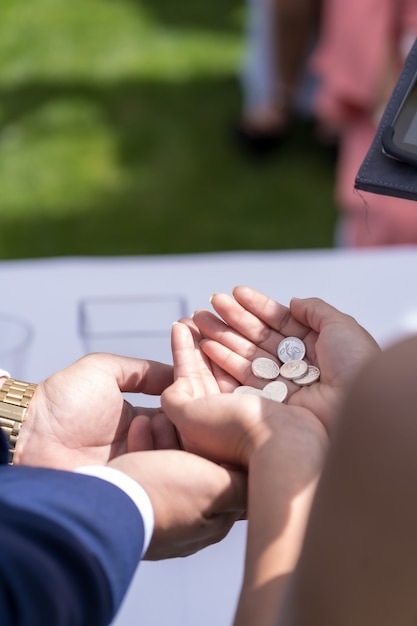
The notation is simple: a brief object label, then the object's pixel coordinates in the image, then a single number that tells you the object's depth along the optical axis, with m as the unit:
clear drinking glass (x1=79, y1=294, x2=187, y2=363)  1.39
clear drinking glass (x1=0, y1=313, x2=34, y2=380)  1.36
